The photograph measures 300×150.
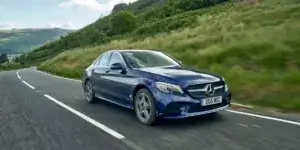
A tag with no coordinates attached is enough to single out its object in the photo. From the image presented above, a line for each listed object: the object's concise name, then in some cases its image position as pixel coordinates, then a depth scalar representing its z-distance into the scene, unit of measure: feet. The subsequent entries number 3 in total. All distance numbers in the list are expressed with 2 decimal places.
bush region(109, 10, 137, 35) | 284.20
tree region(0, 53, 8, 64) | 535.60
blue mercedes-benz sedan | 19.70
